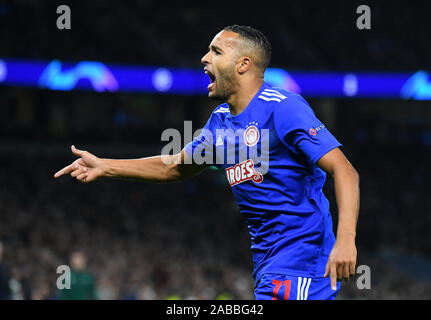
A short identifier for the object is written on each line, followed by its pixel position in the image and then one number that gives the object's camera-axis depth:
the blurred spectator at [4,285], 15.96
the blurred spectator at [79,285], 19.59
